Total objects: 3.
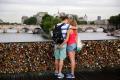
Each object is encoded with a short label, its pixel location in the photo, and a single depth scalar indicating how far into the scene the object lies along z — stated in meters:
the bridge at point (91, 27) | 119.71
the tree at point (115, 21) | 108.69
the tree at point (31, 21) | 125.68
